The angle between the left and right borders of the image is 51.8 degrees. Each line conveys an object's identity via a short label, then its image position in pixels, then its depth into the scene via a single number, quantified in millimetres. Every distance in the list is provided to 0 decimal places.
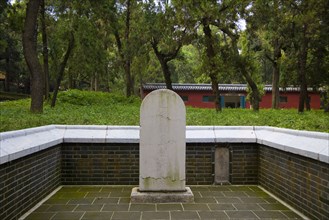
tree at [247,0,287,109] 14320
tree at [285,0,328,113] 12820
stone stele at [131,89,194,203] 5441
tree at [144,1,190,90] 14875
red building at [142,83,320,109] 28891
